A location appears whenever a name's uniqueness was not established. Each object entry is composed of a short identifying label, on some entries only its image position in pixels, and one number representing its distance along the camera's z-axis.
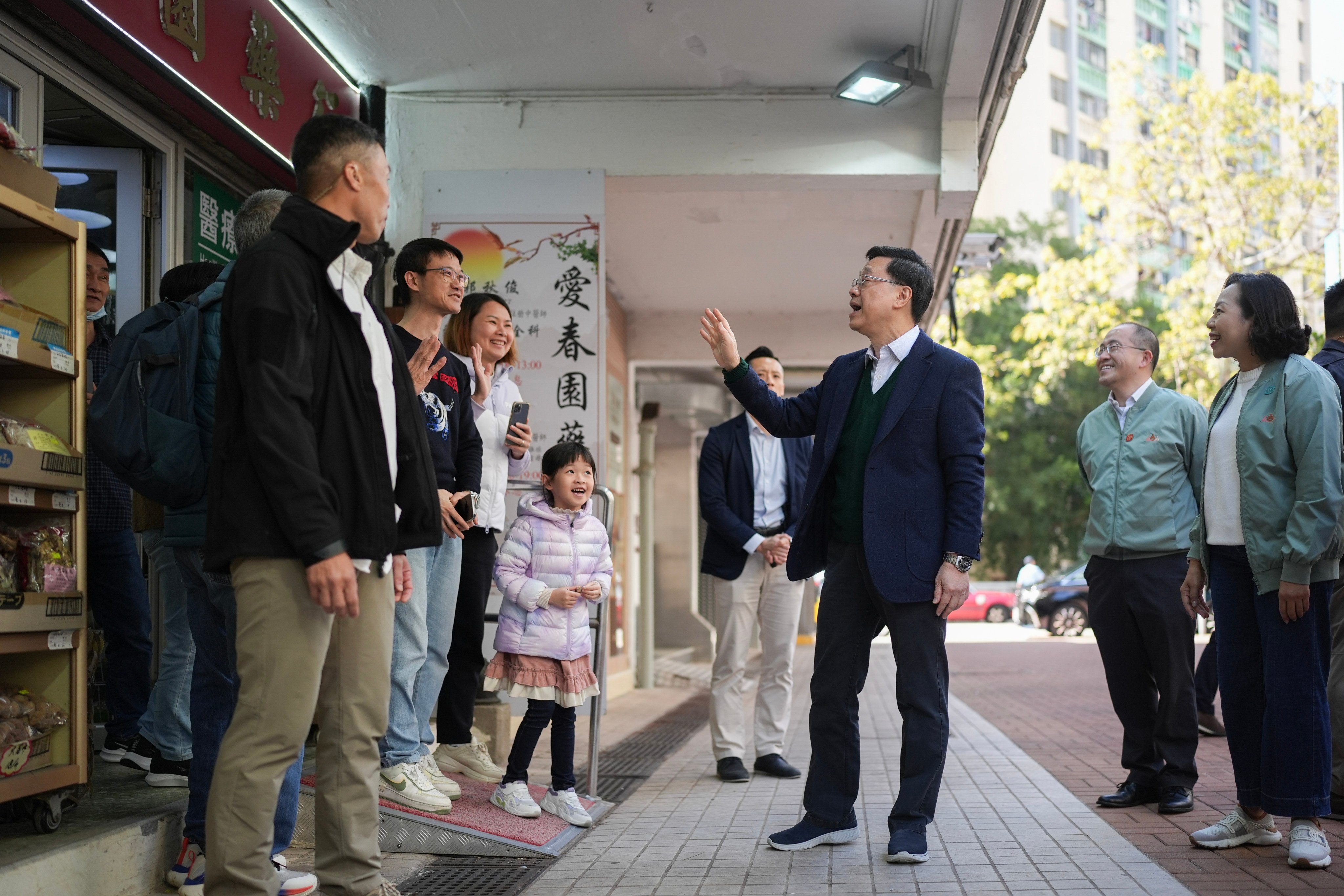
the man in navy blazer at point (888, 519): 4.20
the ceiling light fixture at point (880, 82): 7.25
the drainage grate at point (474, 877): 3.97
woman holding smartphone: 5.26
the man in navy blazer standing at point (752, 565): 6.35
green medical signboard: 6.27
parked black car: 24.23
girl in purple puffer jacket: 4.84
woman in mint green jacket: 4.13
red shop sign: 5.16
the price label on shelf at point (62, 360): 3.62
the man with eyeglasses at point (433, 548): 4.55
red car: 32.22
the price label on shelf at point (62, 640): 3.57
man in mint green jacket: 5.27
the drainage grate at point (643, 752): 6.08
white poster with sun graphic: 7.41
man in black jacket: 2.83
